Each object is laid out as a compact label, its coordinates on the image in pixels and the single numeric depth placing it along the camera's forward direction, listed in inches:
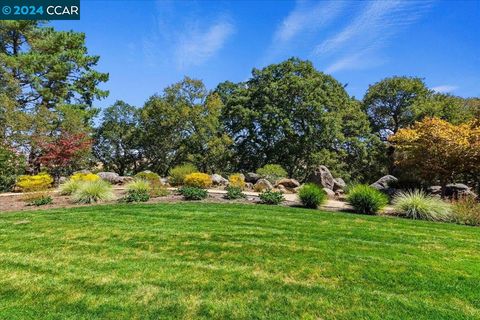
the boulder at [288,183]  671.1
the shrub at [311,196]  418.0
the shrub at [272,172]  723.4
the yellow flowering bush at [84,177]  560.8
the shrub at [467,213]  362.1
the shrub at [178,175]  650.4
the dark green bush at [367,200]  397.4
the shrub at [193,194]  446.6
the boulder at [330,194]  559.5
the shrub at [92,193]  425.1
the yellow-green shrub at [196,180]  591.6
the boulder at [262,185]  616.4
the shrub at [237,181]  637.3
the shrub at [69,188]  497.4
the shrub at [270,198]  437.4
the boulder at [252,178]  726.7
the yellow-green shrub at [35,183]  494.6
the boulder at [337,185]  678.3
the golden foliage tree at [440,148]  509.0
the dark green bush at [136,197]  428.1
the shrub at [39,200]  405.1
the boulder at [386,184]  630.5
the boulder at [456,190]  578.2
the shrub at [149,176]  607.7
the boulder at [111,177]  714.2
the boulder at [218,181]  677.5
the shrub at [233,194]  459.8
